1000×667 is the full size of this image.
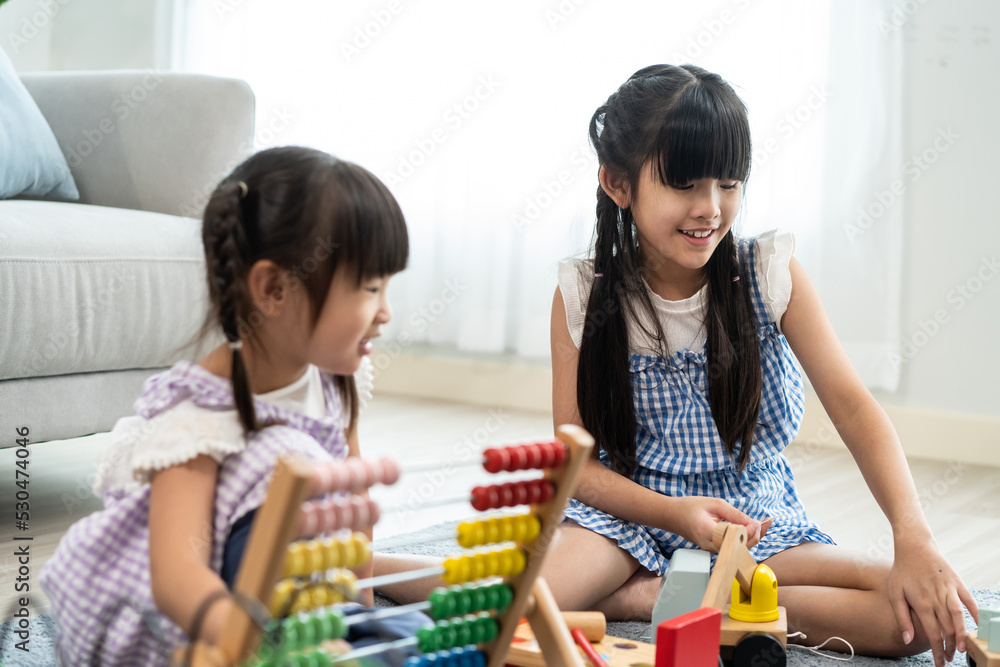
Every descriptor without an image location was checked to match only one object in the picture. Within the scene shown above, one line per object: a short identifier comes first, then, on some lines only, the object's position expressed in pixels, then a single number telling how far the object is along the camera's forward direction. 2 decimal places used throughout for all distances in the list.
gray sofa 2.80
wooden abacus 2.06
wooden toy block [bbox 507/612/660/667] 2.37
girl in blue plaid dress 2.59
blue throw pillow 3.11
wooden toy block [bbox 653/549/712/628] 2.47
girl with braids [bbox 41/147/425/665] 2.23
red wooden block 2.31
